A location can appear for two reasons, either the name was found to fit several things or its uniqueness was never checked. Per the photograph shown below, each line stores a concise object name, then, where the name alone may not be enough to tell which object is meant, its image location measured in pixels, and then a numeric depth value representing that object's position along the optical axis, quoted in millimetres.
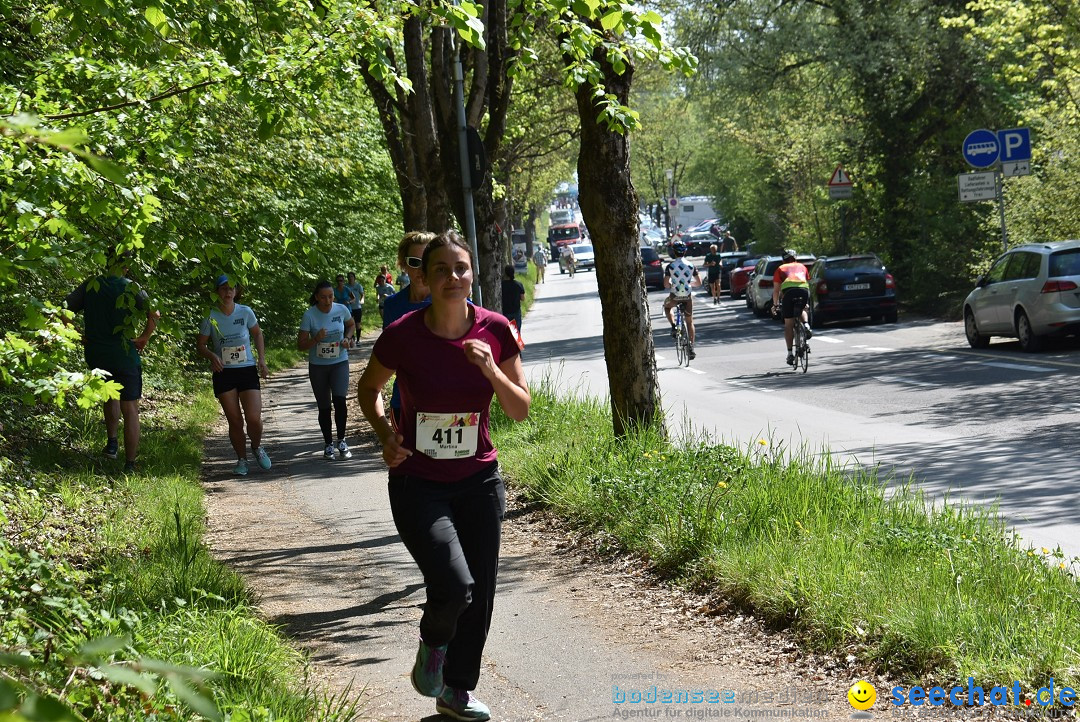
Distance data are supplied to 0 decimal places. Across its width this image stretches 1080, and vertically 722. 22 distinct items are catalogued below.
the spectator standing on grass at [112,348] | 11102
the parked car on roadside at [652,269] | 54888
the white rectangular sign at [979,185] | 24641
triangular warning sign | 34125
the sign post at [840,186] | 34062
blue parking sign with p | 23219
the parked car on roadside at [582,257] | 92688
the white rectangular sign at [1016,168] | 23453
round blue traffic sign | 23172
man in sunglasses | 6938
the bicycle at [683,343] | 23172
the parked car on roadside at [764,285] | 35969
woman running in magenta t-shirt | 4781
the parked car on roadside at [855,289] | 29031
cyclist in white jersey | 22469
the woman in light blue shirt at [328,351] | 12922
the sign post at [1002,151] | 23203
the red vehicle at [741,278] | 43906
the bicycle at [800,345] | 20078
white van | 113312
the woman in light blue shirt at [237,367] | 12055
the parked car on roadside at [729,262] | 49219
